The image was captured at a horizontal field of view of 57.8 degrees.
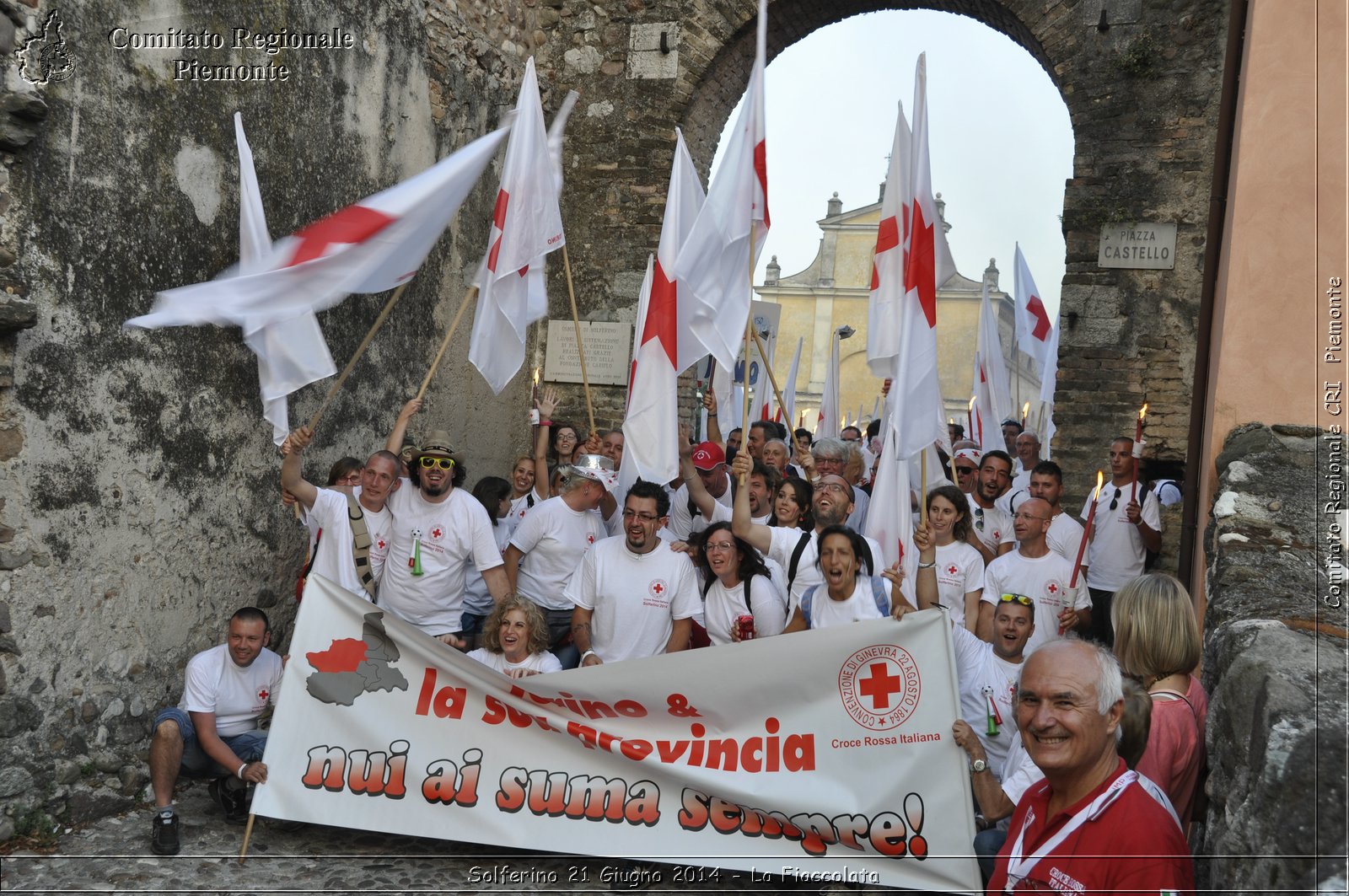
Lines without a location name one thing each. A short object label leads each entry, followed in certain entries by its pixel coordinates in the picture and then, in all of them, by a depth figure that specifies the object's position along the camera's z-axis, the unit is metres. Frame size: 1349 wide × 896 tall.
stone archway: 9.36
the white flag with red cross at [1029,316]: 12.07
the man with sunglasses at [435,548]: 5.87
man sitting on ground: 5.20
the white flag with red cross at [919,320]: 5.55
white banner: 4.39
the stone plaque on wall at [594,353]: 10.47
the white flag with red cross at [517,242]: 6.45
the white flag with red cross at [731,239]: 6.02
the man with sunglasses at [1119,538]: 7.07
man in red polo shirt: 2.68
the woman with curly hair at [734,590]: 5.47
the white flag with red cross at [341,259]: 5.29
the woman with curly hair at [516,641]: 5.14
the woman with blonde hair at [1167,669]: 3.38
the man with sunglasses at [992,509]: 7.09
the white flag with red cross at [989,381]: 10.45
